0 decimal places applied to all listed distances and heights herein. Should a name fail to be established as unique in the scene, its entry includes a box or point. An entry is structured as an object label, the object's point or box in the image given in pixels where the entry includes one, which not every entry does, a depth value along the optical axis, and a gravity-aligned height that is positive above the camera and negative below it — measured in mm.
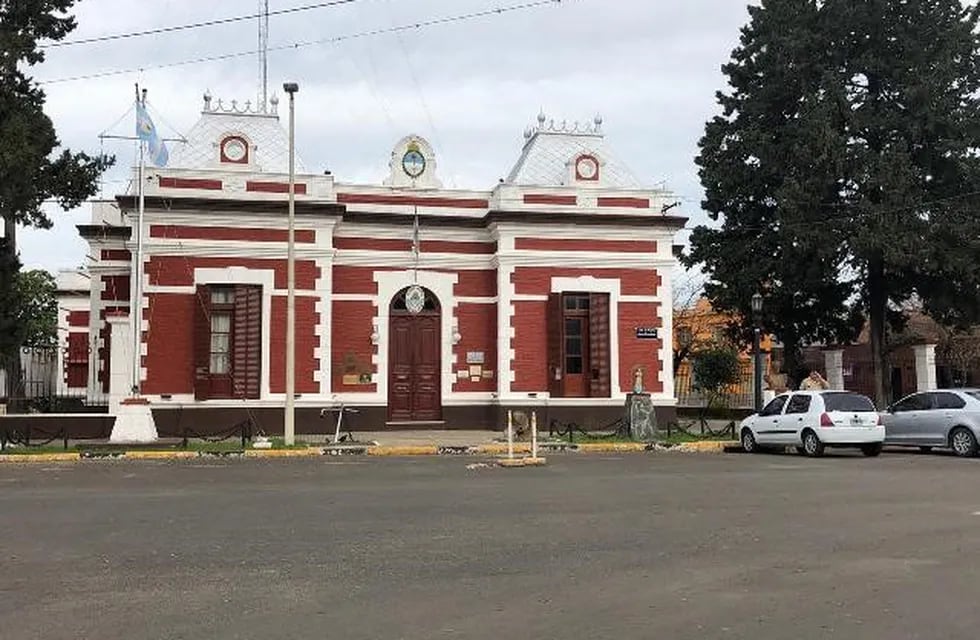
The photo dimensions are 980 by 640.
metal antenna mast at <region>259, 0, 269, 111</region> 29712 +9285
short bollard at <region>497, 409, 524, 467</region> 19055 -1747
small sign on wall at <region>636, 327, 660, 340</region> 29281 +1224
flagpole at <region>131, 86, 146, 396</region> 24859 +2081
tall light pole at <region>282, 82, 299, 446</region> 22905 +1637
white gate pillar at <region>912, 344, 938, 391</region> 33625 +225
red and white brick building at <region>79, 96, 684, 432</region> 26797 +2613
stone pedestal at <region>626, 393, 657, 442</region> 25281 -1168
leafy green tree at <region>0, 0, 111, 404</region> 22141 +5319
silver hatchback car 22141 -1156
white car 21812 -1157
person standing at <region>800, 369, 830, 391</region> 31055 -339
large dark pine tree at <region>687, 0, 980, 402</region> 28156 +6337
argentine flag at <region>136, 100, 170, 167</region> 24672 +6263
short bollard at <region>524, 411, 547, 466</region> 19266 -1716
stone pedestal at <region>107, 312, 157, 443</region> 23266 -605
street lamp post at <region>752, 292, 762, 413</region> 27328 +742
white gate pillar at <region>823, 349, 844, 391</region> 34281 +201
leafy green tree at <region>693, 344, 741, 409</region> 39656 +78
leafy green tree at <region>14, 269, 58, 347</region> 49625 +3988
